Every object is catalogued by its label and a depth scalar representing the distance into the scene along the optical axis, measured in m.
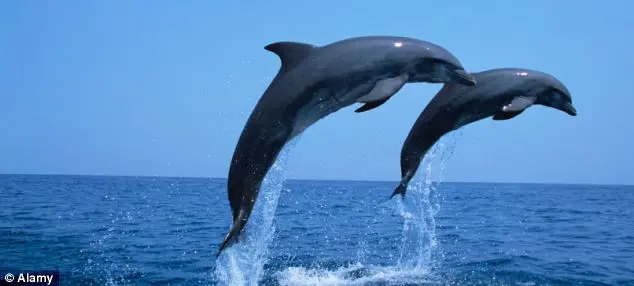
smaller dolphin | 8.21
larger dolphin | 6.62
